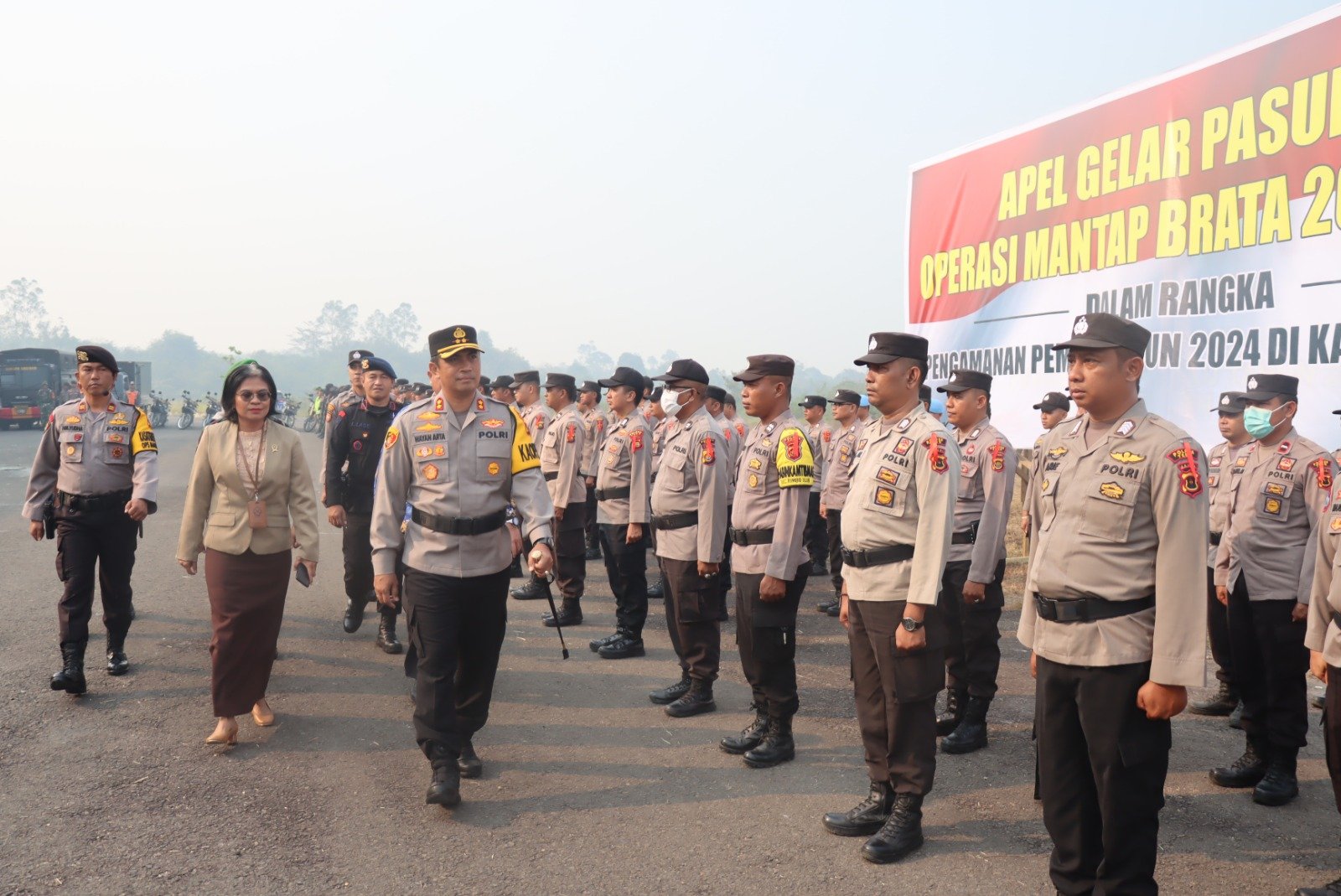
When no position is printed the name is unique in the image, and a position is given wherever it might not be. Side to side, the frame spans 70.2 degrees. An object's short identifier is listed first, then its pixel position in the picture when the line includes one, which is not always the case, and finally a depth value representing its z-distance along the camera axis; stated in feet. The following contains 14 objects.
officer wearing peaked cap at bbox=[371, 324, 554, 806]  15.25
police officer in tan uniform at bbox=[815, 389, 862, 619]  32.12
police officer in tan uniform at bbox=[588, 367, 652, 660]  23.24
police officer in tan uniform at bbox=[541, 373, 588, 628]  27.71
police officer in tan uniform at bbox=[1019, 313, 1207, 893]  10.11
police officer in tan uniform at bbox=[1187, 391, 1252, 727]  19.51
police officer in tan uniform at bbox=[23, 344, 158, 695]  20.02
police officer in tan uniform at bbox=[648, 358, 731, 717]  19.02
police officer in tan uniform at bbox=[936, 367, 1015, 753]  17.78
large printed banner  20.61
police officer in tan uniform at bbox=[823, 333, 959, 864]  13.17
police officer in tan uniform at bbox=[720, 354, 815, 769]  16.30
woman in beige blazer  17.28
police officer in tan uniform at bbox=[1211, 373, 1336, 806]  15.69
